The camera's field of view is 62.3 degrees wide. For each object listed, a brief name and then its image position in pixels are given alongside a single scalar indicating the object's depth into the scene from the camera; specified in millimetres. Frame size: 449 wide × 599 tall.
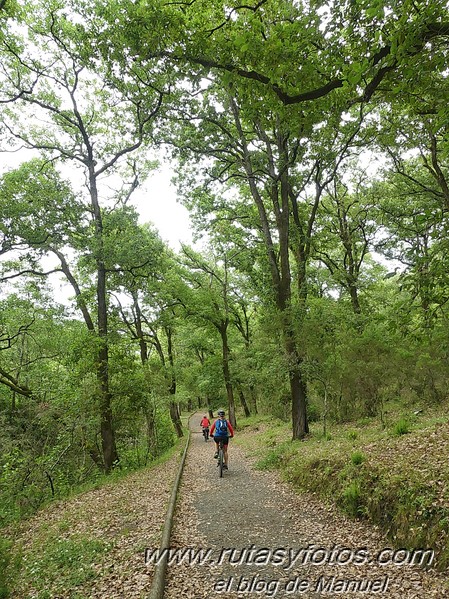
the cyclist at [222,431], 11375
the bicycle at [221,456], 11236
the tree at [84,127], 13047
